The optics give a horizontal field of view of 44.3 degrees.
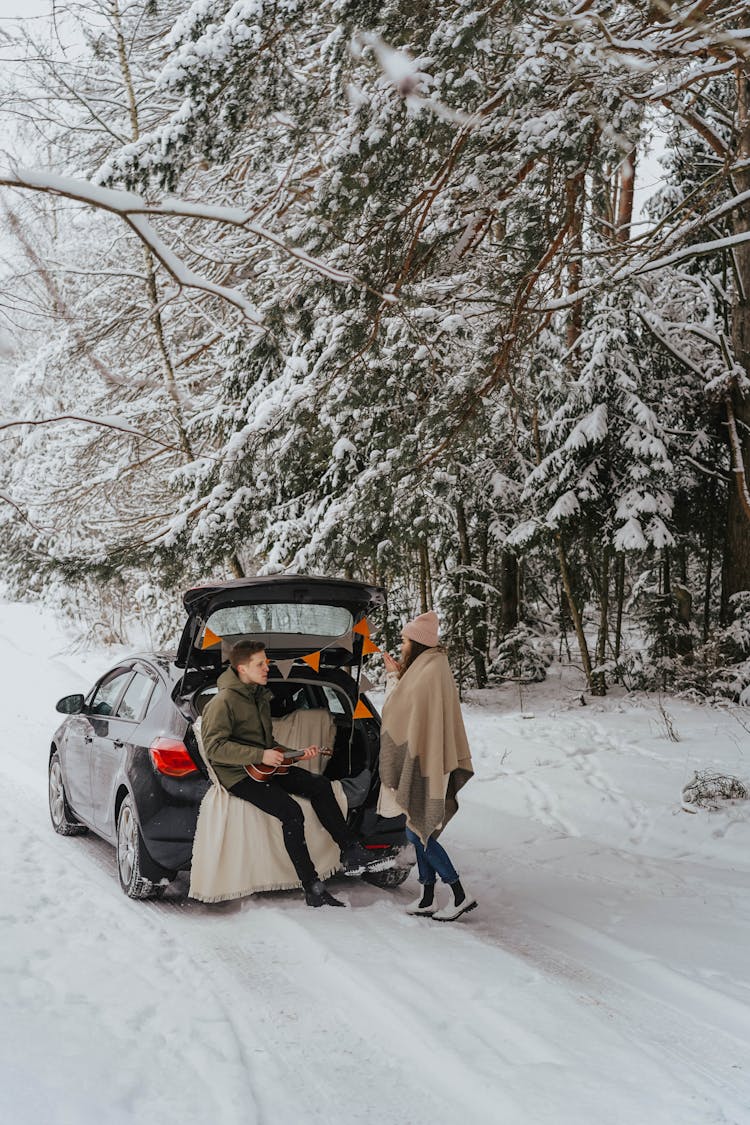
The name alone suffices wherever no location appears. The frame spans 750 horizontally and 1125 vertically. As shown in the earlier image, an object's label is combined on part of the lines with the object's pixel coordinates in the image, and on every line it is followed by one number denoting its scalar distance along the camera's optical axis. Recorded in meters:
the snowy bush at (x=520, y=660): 15.04
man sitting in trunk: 5.41
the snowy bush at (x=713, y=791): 7.74
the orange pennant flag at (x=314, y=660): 6.36
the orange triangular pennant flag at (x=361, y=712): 6.39
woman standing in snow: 5.47
